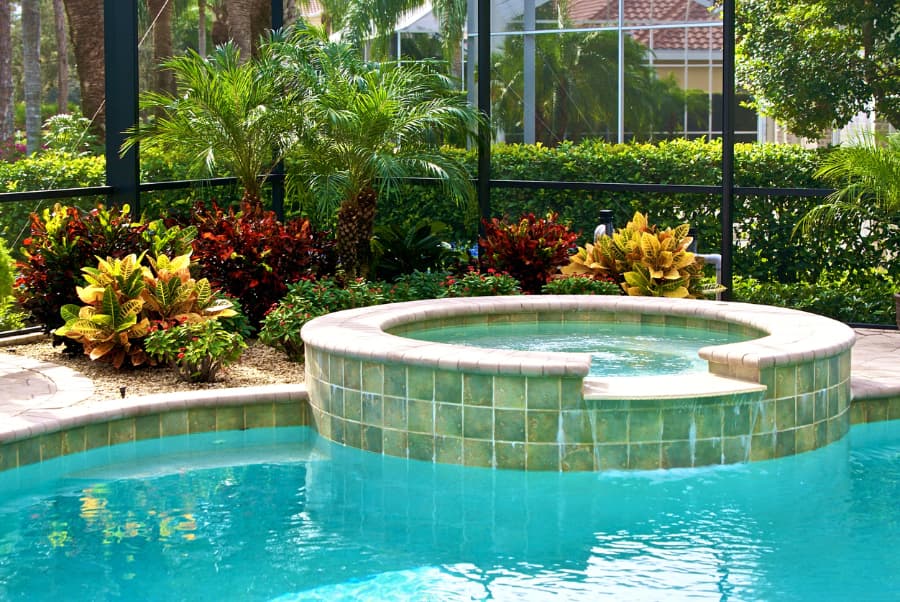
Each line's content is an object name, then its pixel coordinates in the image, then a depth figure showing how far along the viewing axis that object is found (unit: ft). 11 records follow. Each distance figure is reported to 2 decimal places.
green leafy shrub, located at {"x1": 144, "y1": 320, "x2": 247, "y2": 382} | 26.35
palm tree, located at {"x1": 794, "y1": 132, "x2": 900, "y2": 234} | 32.30
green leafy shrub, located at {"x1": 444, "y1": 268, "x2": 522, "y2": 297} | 33.22
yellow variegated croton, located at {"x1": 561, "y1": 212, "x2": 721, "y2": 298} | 33.81
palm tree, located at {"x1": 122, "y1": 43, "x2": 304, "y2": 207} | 33.19
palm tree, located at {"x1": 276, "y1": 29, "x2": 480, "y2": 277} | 32.99
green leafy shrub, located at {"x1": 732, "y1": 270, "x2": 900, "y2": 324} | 37.96
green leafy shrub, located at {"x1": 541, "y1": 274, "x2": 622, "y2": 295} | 33.60
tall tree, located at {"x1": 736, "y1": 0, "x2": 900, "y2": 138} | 41.60
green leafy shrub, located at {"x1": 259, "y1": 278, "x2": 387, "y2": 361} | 29.14
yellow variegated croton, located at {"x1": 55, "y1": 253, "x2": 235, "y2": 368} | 27.45
